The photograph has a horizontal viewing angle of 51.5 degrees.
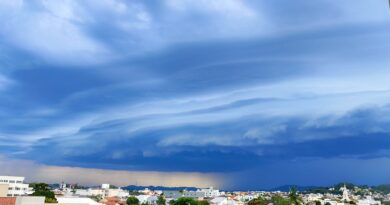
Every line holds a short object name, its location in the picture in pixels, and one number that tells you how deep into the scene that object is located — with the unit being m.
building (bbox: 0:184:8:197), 47.59
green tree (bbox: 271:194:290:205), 64.39
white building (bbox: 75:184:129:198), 135.66
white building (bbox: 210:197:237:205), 88.88
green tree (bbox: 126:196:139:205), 90.86
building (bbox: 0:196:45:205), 40.13
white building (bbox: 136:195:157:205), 113.49
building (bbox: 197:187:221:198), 147.44
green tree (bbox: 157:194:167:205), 95.04
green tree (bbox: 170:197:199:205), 62.90
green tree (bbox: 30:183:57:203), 54.67
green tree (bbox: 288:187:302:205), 59.23
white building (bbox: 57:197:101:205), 47.83
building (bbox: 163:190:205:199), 141.00
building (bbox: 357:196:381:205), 95.22
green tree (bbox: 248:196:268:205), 72.44
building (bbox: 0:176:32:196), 86.51
